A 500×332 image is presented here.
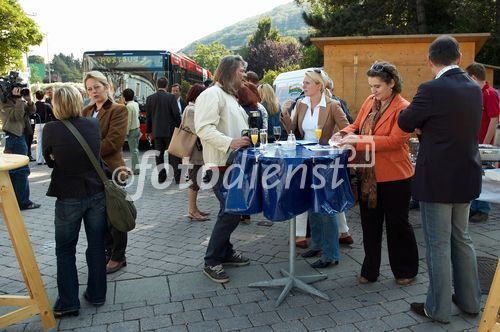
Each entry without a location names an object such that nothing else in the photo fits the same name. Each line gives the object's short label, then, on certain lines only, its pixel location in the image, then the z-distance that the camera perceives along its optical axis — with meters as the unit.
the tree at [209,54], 89.12
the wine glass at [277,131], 4.39
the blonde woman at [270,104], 6.31
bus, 13.51
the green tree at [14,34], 24.02
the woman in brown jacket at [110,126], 4.15
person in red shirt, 5.66
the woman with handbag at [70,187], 3.28
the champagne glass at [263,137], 4.04
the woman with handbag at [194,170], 6.02
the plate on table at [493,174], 3.19
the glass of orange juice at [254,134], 3.69
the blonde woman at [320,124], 4.33
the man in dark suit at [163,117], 8.61
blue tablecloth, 3.30
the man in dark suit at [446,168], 3.00
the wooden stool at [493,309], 2.71
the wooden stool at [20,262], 2.98
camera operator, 6.71
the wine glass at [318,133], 4.25
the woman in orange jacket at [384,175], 3.60
